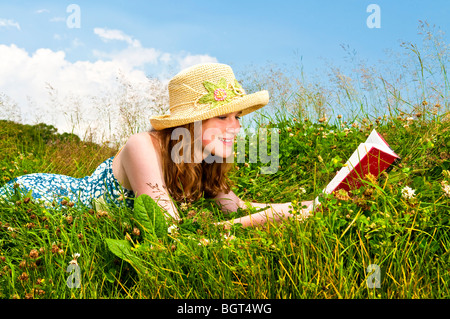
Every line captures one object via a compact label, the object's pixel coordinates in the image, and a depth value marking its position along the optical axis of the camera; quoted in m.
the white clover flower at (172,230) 2.72
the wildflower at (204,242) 2.53
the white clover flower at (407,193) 2.55
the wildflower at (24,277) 2.54
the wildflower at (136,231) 2.71
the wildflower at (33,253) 2.66
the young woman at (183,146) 3.34
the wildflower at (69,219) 3.08
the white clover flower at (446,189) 2.57
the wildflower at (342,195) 2.51
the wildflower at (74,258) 2.49
